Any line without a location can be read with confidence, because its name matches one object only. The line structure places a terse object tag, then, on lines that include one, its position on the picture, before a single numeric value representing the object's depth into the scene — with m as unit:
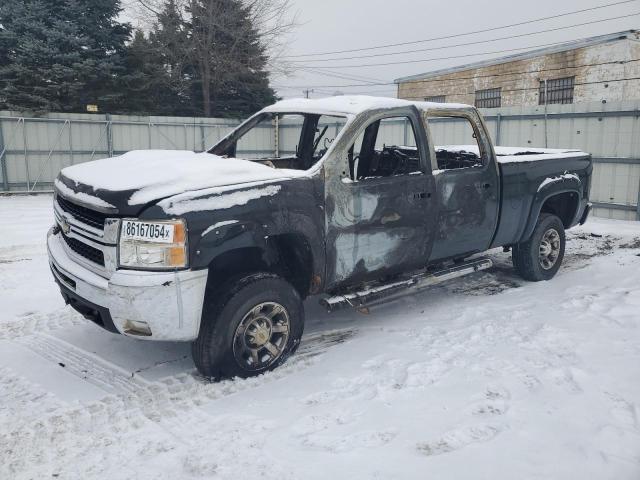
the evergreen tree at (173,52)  23.45
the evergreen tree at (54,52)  18.98
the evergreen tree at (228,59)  23.88
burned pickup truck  3.57
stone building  20.08
